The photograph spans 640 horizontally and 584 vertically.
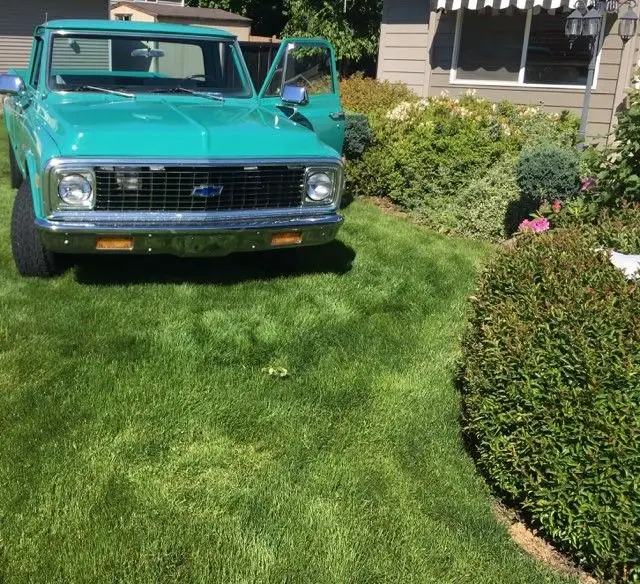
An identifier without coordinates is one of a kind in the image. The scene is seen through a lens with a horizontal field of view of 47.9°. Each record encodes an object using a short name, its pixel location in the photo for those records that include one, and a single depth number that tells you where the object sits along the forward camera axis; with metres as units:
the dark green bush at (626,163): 4.54
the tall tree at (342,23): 18.69
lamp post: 7.82
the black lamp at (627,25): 8.54
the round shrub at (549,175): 6.19
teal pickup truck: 4.26
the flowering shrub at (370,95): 9.70
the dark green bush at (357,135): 7.77
